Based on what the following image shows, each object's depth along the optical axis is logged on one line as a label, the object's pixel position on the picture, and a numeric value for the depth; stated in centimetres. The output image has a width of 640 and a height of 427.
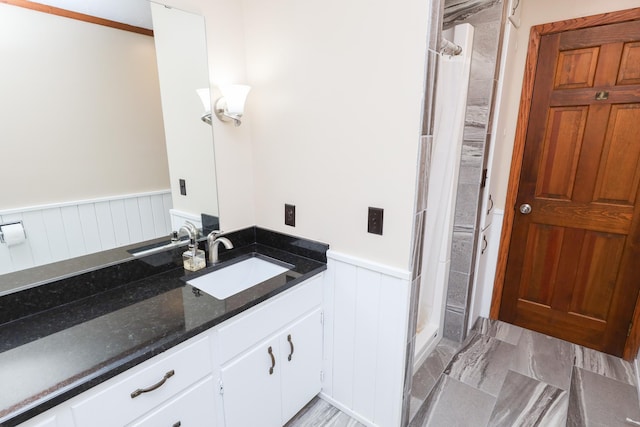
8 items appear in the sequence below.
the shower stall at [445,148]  159
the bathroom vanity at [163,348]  86
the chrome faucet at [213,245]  163
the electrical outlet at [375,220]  140
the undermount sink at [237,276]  156
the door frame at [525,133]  191
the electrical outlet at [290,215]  172
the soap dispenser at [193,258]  155
